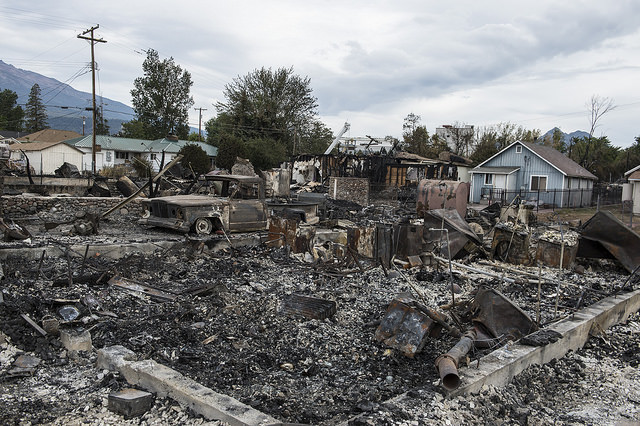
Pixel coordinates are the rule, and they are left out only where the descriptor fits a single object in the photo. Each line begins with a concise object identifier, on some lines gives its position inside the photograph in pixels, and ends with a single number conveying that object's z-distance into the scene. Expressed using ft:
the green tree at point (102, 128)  215.92
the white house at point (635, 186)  78.12
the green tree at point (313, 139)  160.04
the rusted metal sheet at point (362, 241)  33.63
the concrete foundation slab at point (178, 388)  11.73
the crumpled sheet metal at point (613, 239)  33.47
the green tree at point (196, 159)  102.32
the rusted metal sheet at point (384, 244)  33.99
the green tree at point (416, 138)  157.04
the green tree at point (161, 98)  183.83
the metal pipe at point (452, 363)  13.22
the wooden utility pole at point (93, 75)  99.86
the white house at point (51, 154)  148.25
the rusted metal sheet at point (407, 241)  34.73
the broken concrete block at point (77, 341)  17.06
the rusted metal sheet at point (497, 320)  18.62
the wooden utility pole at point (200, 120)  187.17
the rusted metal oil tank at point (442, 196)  57.98
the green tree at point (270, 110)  149.38
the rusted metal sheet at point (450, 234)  35.65
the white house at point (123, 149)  165.27
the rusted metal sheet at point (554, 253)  35.37
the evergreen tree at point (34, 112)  240.18
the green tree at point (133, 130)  202.24
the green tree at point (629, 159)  138.72
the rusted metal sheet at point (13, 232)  33.35
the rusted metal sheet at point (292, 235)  36.22
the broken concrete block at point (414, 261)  33.70
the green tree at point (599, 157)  139.33
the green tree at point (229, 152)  112.98
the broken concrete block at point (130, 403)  12.48
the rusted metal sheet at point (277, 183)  70.59
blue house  94.73
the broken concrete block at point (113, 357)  15.34
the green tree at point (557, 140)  165.27
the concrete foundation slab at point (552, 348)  14.49
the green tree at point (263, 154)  127.95
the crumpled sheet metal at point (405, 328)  17.62
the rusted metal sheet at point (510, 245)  36.06
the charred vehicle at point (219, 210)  39.47
